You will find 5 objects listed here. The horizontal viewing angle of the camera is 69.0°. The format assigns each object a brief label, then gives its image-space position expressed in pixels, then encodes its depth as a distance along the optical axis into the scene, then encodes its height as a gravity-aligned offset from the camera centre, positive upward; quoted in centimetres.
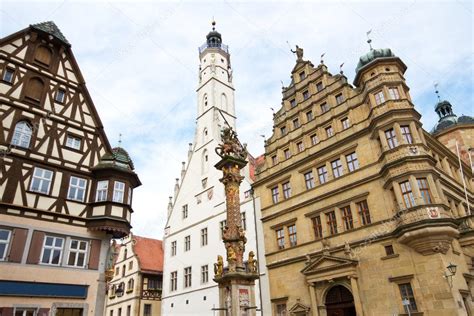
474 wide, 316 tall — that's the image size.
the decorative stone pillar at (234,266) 1134 +208
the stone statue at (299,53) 2678 +1927
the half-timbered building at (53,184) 1519 +716
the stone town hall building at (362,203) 1609 +617
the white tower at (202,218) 2561 +865
